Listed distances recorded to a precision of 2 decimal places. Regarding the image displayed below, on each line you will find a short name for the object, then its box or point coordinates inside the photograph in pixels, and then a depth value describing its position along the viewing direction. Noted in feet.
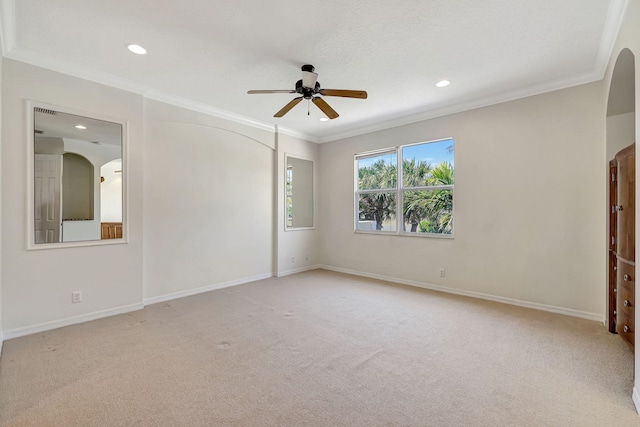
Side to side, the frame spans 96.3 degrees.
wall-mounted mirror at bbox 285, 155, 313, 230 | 18.21
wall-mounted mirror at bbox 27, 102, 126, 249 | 9.56
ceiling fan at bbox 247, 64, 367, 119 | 9.37
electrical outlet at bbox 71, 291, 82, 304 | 10.17
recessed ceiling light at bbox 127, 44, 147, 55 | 8.84
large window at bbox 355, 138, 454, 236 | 14.67
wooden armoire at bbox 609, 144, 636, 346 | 7.43
